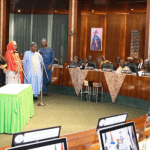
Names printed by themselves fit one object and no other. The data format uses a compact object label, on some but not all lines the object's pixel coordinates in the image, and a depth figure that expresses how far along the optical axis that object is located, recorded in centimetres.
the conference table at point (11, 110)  422
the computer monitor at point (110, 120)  176
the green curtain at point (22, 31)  1484
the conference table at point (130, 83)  666
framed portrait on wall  1389
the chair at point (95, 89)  750
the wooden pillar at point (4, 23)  1087
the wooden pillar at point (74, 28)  977
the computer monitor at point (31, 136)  140
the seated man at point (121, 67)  765
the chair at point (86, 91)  768
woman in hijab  579
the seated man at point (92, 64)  826
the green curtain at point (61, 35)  1431
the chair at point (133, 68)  712
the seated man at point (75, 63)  858
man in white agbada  654
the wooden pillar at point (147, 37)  838
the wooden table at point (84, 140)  172
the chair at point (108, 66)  772
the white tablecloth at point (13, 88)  433
